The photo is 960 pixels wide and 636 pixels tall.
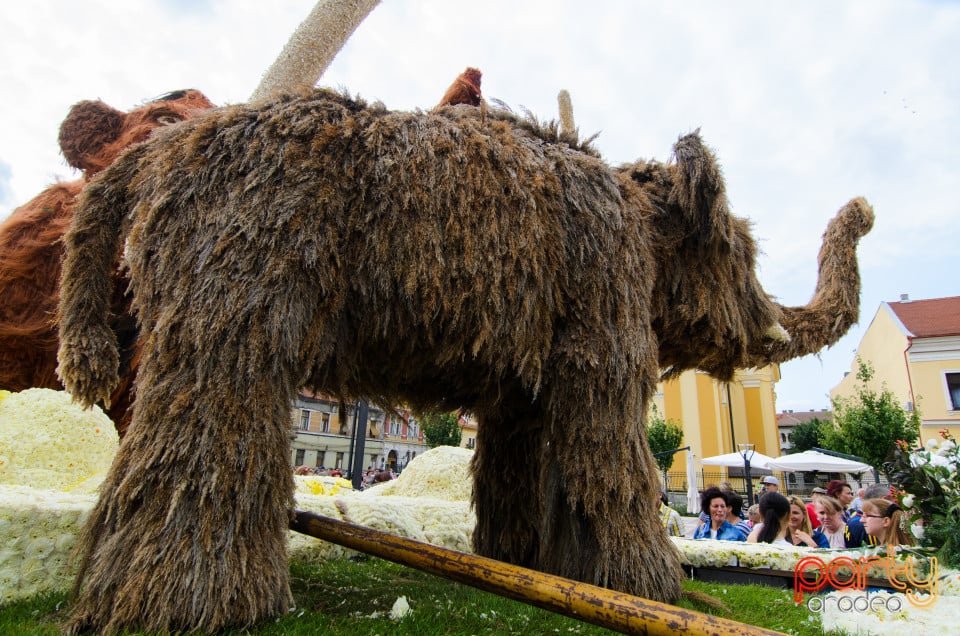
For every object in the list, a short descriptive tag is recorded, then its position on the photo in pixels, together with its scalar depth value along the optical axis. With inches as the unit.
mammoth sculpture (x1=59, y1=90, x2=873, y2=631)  68.6
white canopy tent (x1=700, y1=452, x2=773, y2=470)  601.0
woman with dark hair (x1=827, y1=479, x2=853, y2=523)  280.1
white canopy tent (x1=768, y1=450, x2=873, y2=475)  556.7
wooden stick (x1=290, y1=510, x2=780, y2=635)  57.8
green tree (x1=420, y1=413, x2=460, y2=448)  935.7
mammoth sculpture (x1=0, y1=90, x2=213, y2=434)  140.9
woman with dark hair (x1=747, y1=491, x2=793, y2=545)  192.4
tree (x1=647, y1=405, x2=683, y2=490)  945.5
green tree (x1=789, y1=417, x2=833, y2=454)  1435.8
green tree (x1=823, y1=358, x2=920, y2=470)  694.0
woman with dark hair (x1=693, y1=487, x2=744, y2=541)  213.9
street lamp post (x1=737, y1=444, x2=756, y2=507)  571.8
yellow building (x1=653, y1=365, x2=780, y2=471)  1003.9
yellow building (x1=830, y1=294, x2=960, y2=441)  838.5
